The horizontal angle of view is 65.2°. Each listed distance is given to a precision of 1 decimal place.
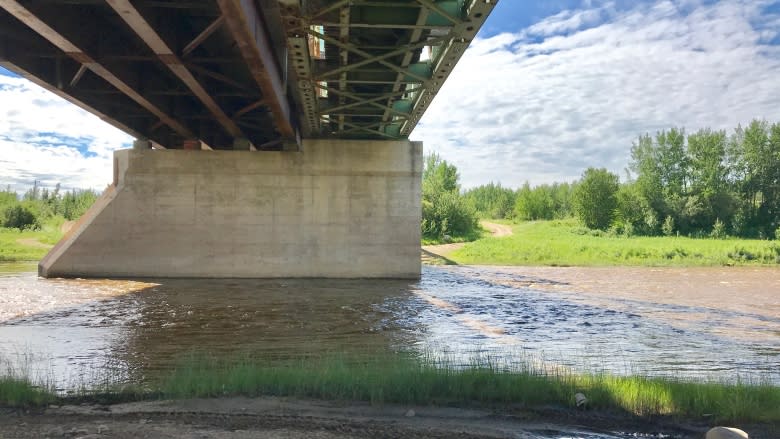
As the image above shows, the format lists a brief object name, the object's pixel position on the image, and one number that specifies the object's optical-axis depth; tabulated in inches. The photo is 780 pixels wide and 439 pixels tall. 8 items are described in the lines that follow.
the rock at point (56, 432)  195.9
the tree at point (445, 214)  2492.6
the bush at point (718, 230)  2815.0
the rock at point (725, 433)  188.2
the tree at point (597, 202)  3282.5
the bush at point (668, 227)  2903.5
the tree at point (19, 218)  2174.0
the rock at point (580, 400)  249.1
